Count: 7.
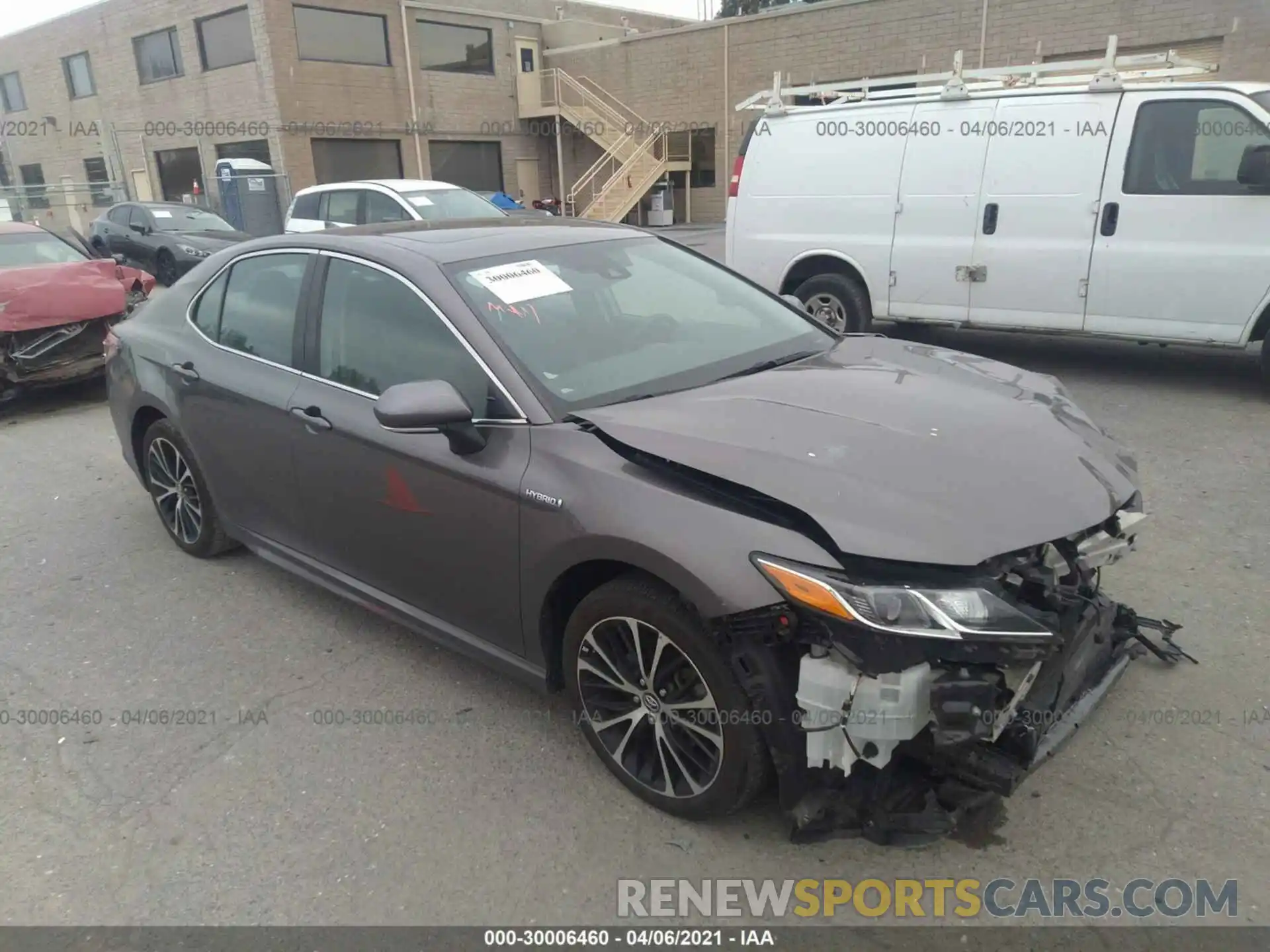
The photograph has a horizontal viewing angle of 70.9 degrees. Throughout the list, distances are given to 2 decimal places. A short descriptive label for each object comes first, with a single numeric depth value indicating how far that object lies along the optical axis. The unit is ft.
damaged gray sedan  7.45
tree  161.17
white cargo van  20.80
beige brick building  70.85
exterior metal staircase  87.45
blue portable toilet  76.84
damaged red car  24.90
